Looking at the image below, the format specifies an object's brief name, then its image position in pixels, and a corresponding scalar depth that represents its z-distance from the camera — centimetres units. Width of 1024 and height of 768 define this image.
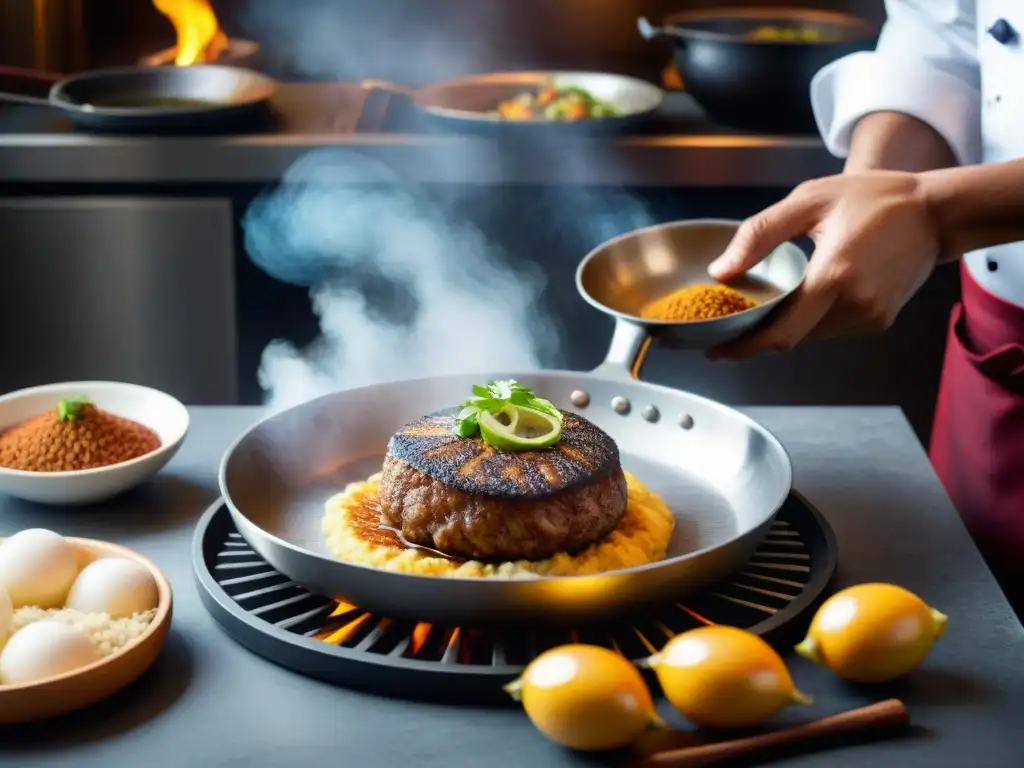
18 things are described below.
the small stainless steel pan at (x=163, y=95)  326
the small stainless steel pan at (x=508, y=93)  330
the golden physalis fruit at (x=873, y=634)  128
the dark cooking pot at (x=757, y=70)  318
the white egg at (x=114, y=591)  135
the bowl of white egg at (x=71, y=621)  122
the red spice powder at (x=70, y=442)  174
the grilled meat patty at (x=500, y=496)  150
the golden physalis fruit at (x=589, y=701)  116
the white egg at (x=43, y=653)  123
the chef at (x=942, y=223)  186
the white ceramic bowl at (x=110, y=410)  168
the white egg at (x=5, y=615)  129
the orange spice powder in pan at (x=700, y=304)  181
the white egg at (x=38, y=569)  136
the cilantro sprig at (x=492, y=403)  161
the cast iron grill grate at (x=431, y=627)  130
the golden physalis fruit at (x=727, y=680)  119
